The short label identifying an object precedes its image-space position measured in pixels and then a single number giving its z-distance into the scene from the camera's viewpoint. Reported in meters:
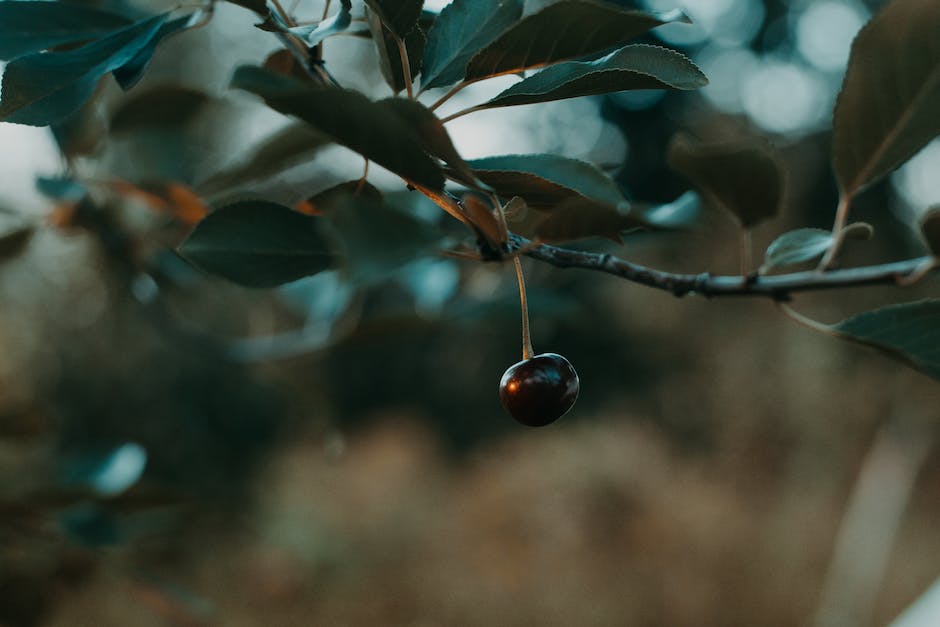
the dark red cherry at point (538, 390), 0.40
